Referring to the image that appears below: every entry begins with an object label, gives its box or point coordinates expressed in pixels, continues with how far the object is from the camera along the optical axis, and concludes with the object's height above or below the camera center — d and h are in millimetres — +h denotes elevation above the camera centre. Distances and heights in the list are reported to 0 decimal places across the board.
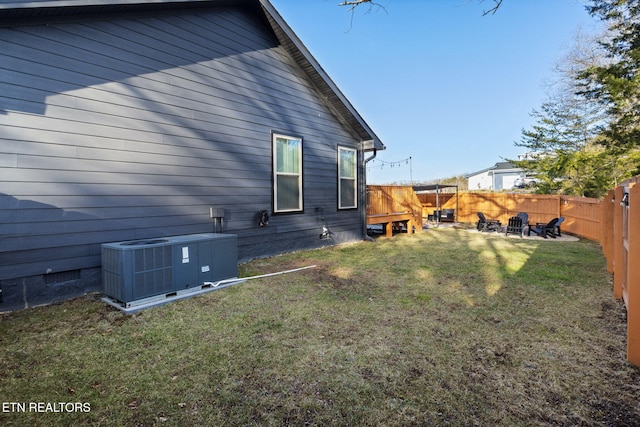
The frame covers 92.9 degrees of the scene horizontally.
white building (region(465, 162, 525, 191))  36531 +3429
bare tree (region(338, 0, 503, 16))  3916 +2847
